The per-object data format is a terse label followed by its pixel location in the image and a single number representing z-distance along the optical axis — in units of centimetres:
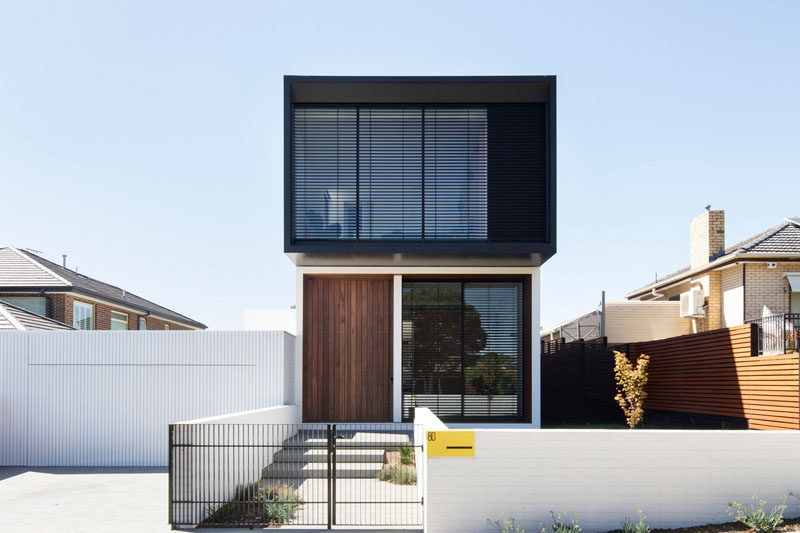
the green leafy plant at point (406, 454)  1084
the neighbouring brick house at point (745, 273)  1820
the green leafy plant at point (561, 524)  790
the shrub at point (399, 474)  1002
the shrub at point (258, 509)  846
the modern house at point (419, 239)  1248
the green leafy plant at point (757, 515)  773
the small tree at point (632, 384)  1479
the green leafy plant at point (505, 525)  795
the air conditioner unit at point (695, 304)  2025
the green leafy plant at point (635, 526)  779
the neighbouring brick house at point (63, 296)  2014
